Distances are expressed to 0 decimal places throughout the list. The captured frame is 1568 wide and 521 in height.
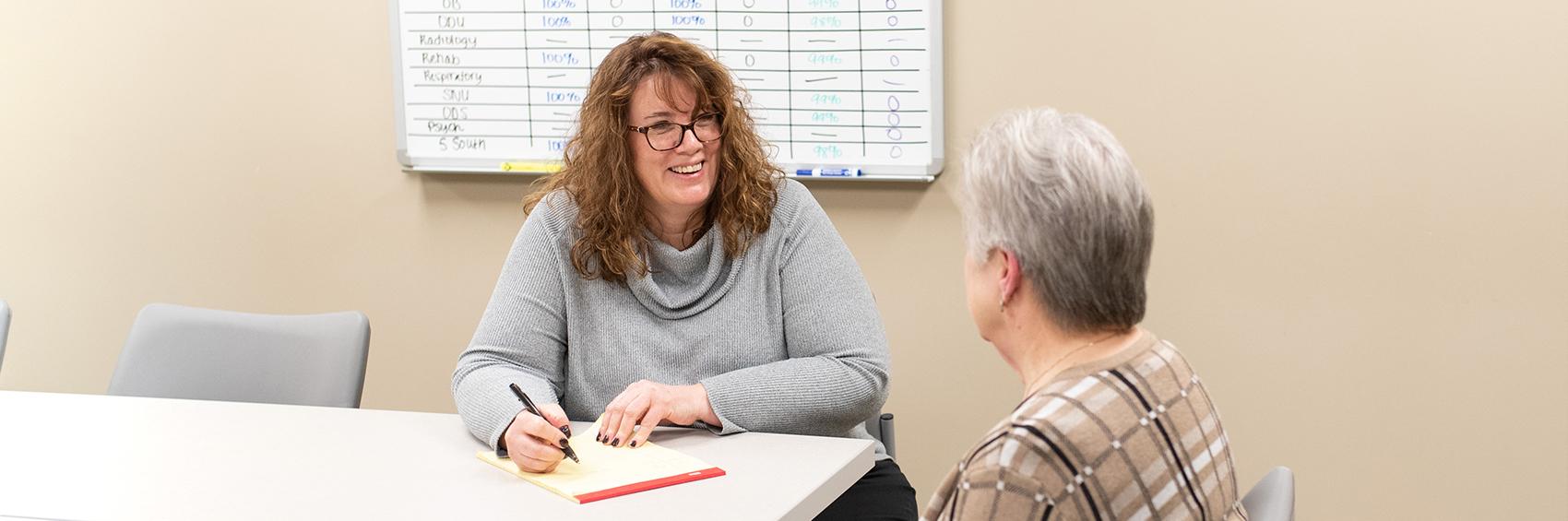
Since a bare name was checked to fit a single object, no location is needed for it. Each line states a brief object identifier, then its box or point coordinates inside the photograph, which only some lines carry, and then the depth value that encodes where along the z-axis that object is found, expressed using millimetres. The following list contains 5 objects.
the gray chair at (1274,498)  1317
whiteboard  2928
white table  1617
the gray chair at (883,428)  2340
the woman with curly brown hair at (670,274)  2137
